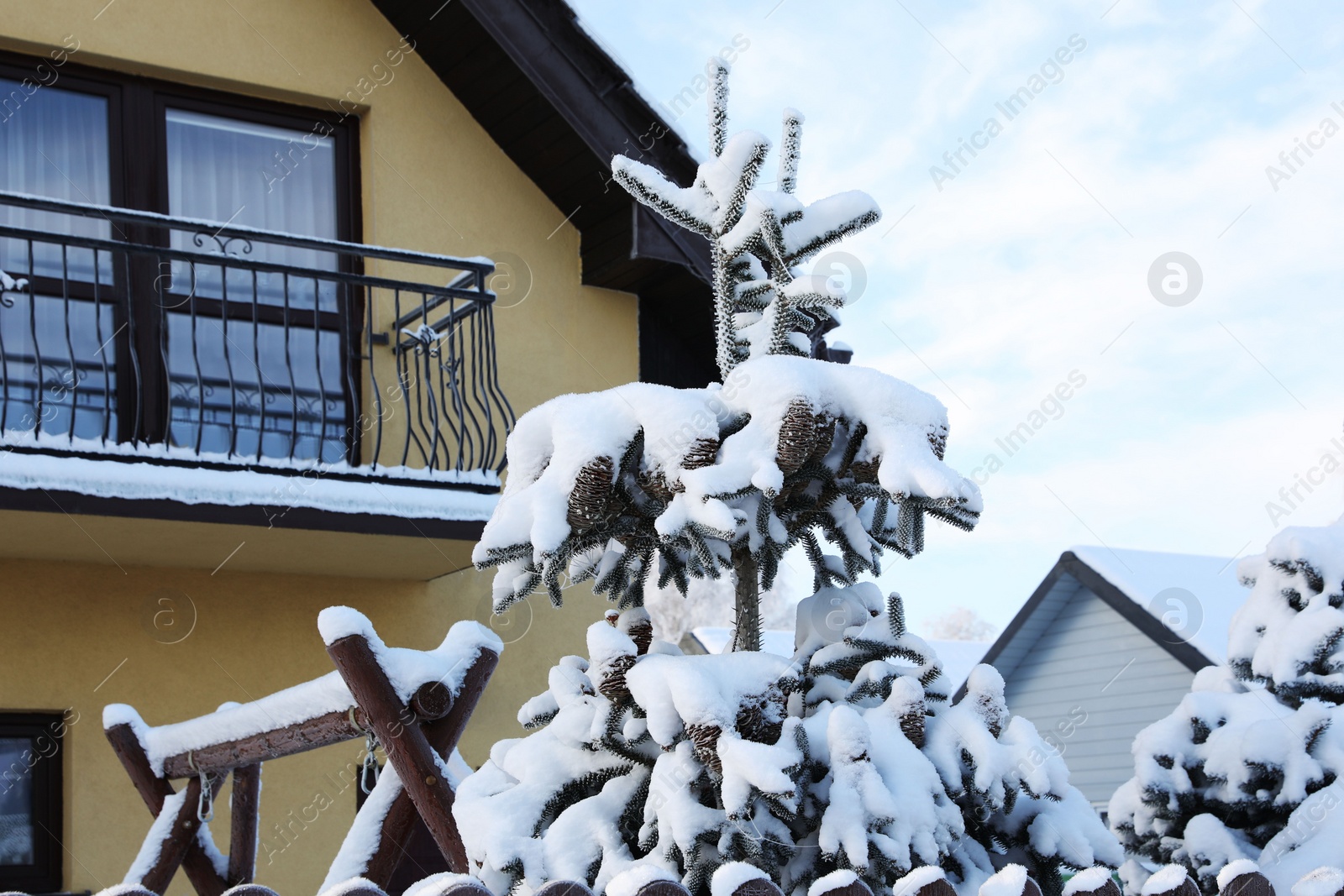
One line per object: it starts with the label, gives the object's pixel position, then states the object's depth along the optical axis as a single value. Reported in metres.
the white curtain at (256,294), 7.57
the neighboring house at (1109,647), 12.84
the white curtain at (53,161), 7.44
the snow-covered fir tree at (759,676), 2.31
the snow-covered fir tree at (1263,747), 3.41
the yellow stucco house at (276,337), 6.84
